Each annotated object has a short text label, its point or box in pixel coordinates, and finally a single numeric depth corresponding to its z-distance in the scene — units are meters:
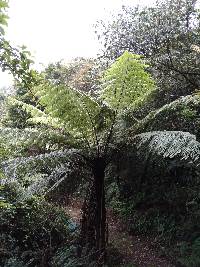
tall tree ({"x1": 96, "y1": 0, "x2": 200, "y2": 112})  4.71
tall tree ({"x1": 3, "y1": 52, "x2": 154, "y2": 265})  2.79
